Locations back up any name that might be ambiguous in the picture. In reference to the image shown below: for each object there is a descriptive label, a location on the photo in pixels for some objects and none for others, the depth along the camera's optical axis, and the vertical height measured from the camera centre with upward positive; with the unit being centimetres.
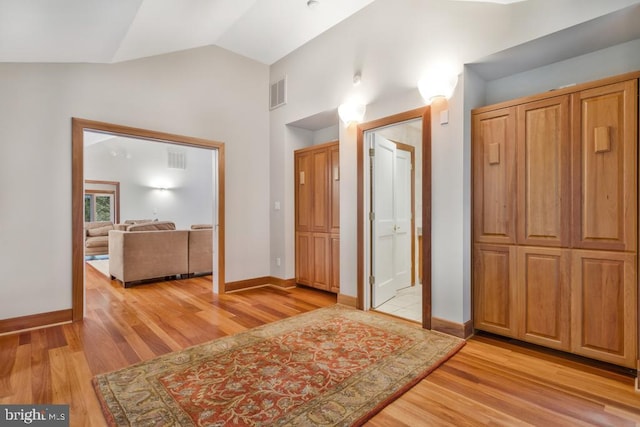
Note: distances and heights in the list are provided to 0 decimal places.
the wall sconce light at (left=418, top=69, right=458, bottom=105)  280 +114
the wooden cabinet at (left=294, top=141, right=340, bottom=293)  423 -6
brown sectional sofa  474 -65
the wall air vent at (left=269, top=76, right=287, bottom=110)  458 +178
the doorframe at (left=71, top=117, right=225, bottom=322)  324 +5
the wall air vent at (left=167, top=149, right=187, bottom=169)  970 +167
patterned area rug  170 -111
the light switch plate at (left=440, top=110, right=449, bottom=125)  284 +86
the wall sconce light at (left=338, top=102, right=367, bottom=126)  354 +114
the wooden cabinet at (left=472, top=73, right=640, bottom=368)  215 -7
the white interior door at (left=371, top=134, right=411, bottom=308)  363 -11
